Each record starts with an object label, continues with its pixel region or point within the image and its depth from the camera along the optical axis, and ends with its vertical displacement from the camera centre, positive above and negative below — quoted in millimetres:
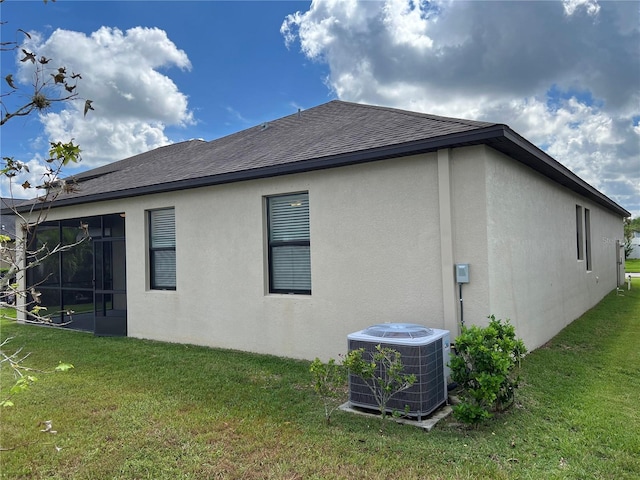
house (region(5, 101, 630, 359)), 5223 +140
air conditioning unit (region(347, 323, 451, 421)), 4070 -1257
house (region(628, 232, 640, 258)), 40775 -1283
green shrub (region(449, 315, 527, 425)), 3799 -1264
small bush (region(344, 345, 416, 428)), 3943 -1286
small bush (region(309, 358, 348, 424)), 4164 -1735
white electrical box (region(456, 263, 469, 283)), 5082 -411
